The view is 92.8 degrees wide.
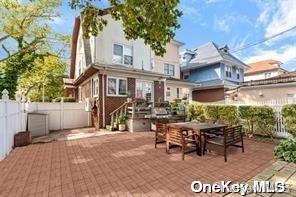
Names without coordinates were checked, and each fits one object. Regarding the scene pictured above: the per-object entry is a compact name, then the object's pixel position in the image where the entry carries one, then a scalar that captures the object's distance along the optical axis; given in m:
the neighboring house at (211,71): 15.95
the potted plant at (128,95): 9.15
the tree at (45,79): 15.51
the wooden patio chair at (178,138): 4.29
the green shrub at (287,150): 3.89
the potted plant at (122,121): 8.21
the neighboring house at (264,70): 25.91
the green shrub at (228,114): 7.23
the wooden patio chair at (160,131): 5.06
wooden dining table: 4.37
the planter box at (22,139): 5.73
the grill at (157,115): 8.44
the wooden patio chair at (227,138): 4.09
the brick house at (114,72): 8.73
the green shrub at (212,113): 7.85
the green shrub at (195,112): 8.55
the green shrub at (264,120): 6.29
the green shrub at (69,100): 12.69
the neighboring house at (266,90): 10.29
